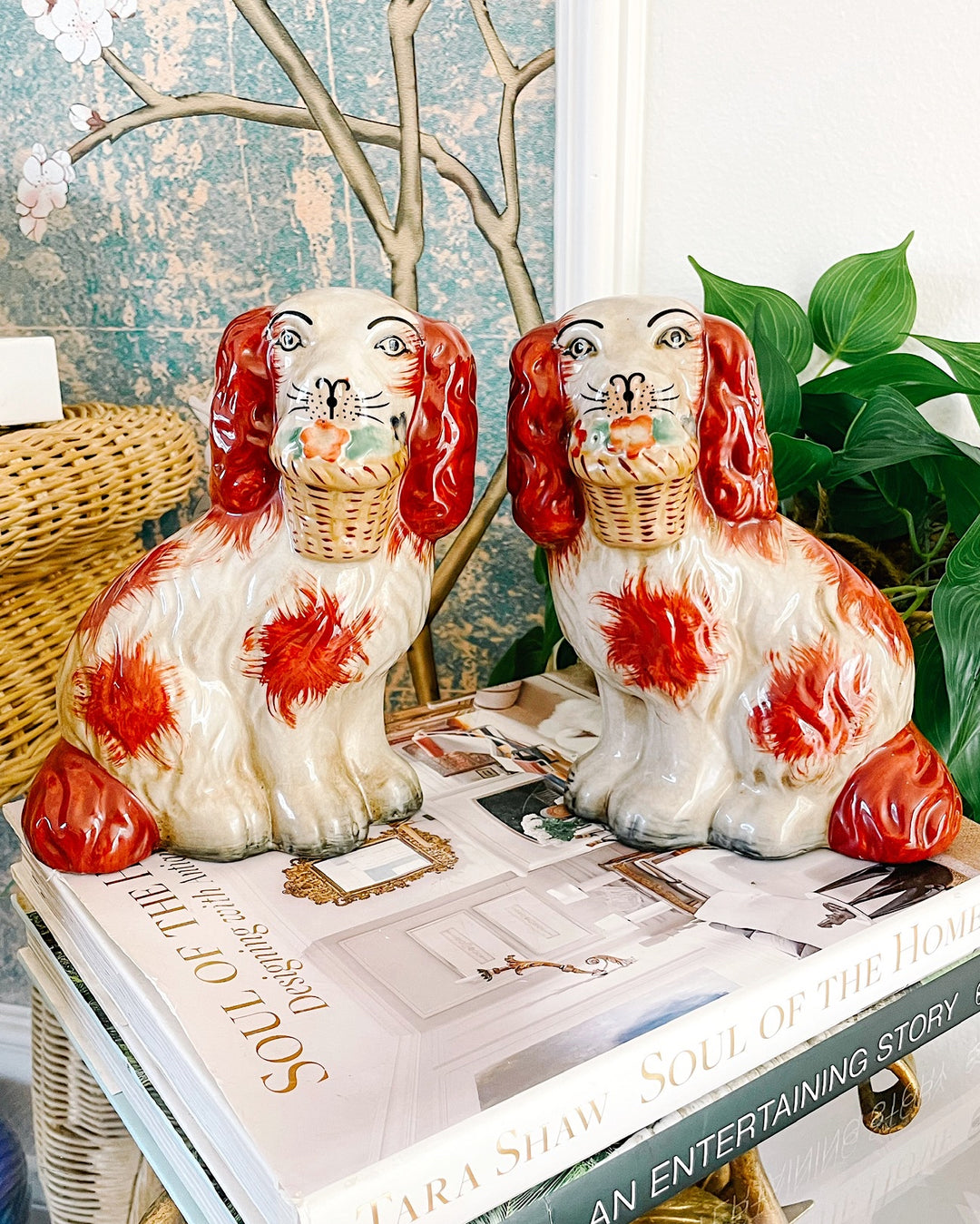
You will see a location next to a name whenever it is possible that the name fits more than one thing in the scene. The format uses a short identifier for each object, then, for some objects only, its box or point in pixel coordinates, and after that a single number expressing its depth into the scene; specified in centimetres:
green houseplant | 62
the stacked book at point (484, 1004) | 40
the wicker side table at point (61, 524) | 65
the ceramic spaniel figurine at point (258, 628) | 52
